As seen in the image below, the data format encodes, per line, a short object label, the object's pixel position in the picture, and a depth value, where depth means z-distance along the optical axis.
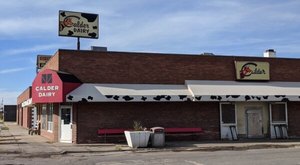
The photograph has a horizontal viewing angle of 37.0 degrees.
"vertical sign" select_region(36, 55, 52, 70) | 45.72
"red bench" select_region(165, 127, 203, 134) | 26.38
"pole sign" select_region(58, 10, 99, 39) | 28.98
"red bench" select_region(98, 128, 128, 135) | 24.97
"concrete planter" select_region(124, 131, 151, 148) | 22.55
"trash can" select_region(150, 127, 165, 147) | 23.06
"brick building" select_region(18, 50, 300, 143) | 25.05
